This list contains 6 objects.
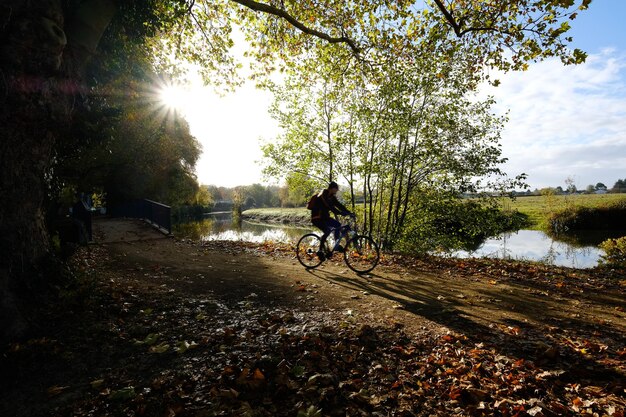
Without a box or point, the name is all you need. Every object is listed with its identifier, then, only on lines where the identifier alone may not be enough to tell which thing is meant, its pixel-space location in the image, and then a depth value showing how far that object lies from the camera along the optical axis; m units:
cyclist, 8.03
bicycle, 8.34
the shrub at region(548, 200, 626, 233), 31.08
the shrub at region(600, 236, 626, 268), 12.51
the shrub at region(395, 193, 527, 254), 13.30
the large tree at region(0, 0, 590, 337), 4.32
